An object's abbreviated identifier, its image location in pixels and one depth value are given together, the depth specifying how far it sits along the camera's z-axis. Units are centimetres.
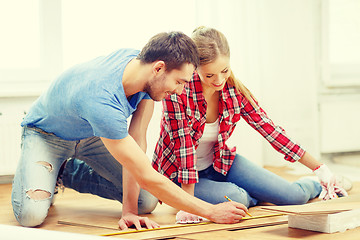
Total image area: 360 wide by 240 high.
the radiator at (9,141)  318
